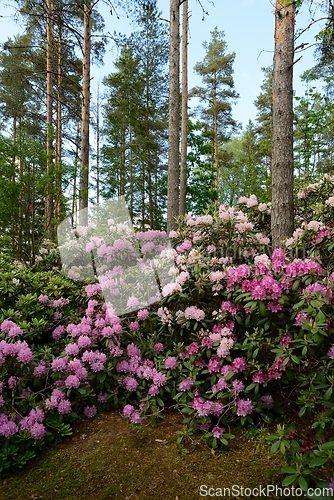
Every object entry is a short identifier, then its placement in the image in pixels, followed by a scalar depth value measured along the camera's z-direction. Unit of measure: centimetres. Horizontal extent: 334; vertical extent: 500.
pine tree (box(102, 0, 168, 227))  1268
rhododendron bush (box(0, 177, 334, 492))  211
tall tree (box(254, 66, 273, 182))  1881
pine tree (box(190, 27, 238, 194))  1762
